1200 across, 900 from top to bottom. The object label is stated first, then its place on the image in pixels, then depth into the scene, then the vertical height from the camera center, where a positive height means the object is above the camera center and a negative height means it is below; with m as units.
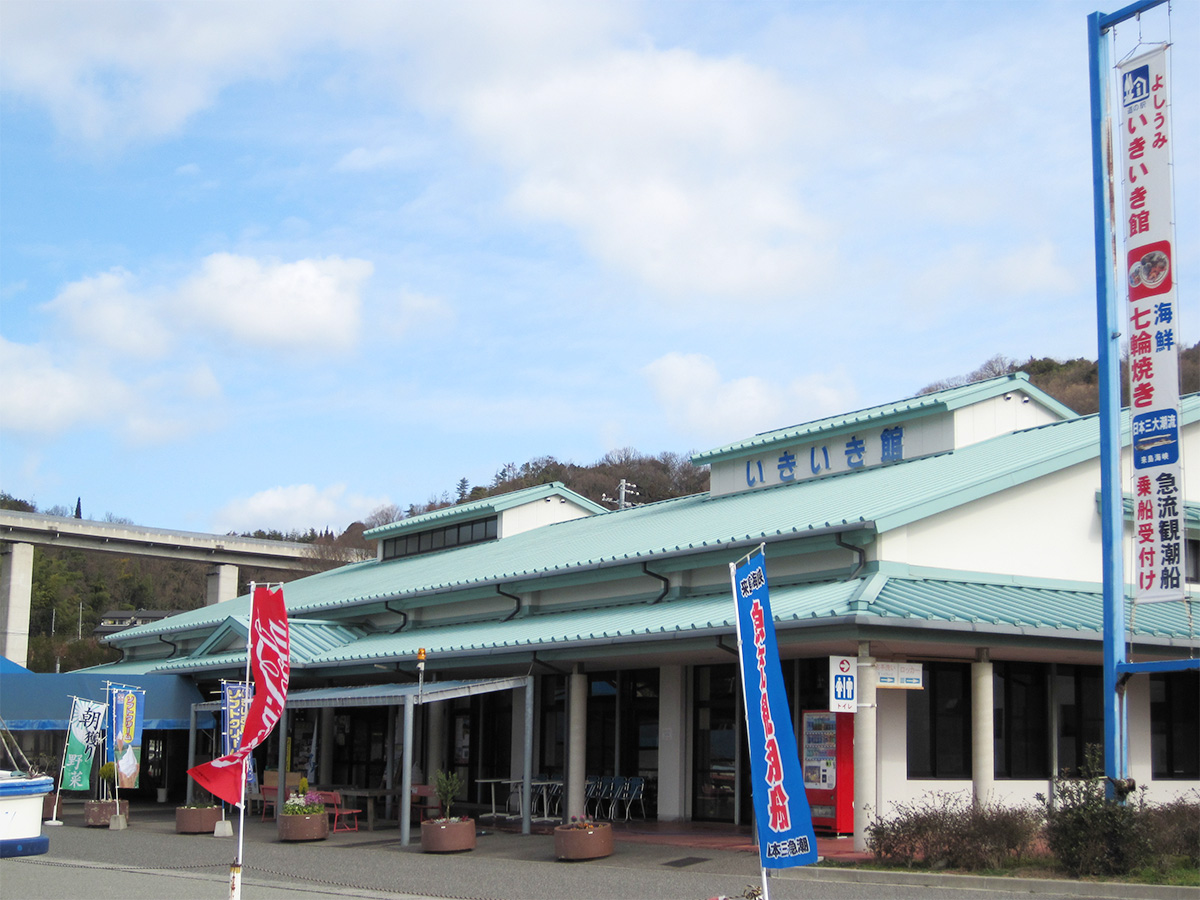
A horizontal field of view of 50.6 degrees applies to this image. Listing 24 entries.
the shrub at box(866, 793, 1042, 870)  14.11 -1.97
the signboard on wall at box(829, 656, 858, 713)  15.74 -0.32
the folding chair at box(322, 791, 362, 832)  22.28 -2.84
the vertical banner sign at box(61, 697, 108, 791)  24.94 -1.72
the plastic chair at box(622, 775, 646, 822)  22.14 -2.33
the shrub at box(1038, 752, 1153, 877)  13.16 -1.79
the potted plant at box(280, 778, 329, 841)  20.72 -2.75
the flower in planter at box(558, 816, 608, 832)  17.16 -2.28
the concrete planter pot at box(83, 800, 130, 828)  24.94 -3.21
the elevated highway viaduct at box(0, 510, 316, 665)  52.34 +4.42
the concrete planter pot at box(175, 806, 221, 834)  22.97 -3.05
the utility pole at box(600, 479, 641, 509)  45.39 +5.97
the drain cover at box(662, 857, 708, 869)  16.19 -2.62
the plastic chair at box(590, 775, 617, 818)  22.38 -2.41
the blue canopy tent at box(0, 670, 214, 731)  29.64 -1.15
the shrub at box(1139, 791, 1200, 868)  13.74 -1.84
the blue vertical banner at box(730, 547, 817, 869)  8.51 -0.57
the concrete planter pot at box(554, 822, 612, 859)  17.00 -2.50
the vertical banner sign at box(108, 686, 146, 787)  24.80 -1.62
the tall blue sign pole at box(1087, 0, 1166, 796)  13.87 +2.91
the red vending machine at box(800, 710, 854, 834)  17.75 -1.54
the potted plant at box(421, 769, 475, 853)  18.59 -2.64
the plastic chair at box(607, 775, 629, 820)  22.16 -2.33
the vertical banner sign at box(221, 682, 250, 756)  21.98 -1.03
